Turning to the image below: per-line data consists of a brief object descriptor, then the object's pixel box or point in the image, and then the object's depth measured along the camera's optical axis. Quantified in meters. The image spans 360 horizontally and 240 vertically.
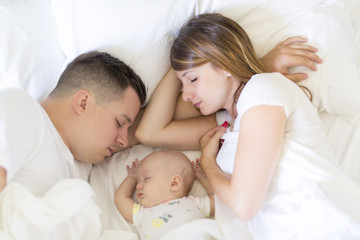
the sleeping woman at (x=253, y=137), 1.11
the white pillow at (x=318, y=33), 1.45
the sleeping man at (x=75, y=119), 1.10
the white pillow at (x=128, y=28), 1.45
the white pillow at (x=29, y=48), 1.46
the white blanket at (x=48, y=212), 0.97
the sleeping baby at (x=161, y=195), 1.31
